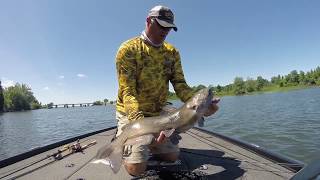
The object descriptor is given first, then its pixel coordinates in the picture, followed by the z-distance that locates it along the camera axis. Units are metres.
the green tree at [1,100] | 53.61
